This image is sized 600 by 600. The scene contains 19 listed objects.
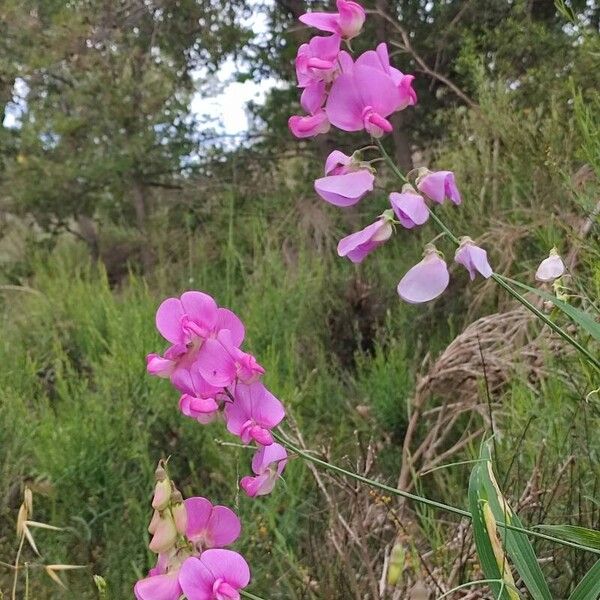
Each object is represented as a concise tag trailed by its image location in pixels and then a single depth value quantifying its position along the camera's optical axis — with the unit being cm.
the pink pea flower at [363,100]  63
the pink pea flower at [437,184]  64
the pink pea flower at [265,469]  66
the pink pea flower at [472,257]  65
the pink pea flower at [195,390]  60
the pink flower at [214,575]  53
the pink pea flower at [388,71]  64
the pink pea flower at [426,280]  64
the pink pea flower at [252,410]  62
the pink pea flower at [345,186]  63
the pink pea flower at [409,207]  61
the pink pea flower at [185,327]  60
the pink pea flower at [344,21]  64
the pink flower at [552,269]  80
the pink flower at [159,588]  55
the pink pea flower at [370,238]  65
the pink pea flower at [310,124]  67
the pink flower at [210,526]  60
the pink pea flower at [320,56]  63
